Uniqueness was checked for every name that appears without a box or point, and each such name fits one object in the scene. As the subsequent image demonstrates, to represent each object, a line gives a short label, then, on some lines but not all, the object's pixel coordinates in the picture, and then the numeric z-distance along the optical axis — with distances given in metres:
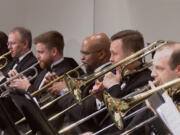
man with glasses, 10.15
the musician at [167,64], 5.45
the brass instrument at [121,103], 4.48
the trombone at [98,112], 5.66
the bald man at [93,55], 7.83
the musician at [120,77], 6.45
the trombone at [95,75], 6.45
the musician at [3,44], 11.23
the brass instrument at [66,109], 6.92
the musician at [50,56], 8.93
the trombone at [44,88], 7.08
